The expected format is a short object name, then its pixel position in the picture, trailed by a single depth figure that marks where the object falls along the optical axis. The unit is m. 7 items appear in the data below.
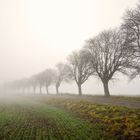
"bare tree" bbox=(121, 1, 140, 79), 31.18
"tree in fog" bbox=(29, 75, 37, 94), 126.68
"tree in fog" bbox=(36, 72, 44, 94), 104.24
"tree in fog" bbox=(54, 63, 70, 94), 82.38
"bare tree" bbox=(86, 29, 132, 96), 41.44
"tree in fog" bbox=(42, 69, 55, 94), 96.94
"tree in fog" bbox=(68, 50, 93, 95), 55.38
